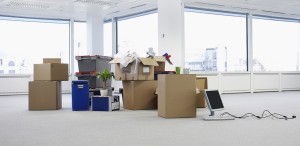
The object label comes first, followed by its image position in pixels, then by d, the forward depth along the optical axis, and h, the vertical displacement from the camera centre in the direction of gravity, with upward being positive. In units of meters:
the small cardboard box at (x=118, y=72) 5.08 +0.02
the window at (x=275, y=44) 9.79 +0.92
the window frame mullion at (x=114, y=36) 10.25 +1.20
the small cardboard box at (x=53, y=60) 5.30 +0.23
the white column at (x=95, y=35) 9.85 +1.18
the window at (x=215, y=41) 8.66 +0.91
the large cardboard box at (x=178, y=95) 3.92 -0.27
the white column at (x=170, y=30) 7.07 +0.96
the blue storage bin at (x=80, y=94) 4.84 -0.31
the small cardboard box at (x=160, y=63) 5.31 +0.17
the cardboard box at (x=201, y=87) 5.27 -0.24
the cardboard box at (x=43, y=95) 4.97 -0.33
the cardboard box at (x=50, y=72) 5.05 +0.03
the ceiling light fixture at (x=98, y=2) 7.86 +1.79
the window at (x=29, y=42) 9.21 +0.95
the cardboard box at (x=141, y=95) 4.93 -0.34
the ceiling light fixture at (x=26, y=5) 7.95 +1.76
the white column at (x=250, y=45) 9.40 +0.81
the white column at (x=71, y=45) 9.95 +0.89
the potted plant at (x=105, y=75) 5.05 -0.02
